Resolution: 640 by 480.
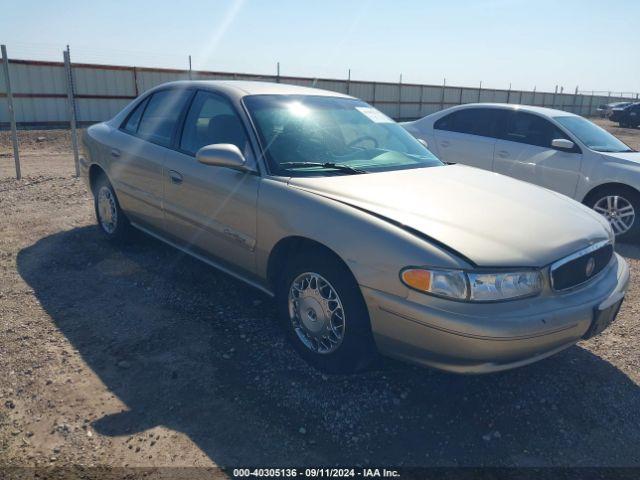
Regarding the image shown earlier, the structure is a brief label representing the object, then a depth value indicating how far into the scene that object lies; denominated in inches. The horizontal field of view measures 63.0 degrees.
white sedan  243.4
